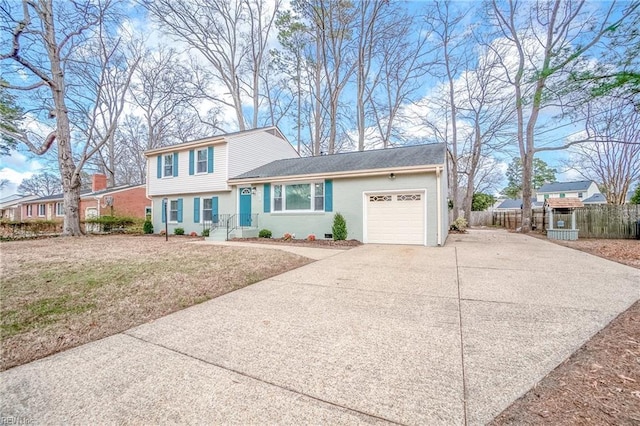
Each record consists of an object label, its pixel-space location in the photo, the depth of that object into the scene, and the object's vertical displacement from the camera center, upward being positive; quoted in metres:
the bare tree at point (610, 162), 14.46 +3.24
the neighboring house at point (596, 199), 32.87 +1.25
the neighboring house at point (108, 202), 20.31 +1.08
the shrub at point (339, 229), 10.20 -0.65
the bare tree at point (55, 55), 10.62 +7.08
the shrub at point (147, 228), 15.11 -0.76
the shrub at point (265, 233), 11.74 -0.89
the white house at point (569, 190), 36.09 +2.70
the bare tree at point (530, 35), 12.88 +9.05
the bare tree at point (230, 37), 16.98 +12.11
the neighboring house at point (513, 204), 38.31 +0.89
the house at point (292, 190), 9.51 +0.99
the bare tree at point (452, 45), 17.38 +11.35
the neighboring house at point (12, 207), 31.77 +1.20
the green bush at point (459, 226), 15.59 -0.91
